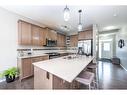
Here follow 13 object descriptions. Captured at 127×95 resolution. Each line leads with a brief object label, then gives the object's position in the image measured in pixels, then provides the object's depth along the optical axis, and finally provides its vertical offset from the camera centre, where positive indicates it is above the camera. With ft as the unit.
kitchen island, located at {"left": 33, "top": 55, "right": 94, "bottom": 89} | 3.29 -1.73
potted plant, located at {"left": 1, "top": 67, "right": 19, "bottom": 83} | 6.97 -2.82
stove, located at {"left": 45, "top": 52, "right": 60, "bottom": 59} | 11.42 -1.46
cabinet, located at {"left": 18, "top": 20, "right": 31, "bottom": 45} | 8.19 +1.81
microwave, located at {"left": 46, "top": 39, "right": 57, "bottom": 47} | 11.45 +0.80
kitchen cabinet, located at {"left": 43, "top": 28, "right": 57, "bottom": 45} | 11.13 +2.25
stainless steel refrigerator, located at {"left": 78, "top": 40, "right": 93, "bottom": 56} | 11.97 -0.01
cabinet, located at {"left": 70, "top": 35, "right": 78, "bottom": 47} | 15.81 +1.64
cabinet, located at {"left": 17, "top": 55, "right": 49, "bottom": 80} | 7.61 -2.34
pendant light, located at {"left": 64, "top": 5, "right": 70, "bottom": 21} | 4.63 +2.41
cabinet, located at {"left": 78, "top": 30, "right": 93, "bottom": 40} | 12.72 +2.40
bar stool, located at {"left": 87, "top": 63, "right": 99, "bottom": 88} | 6.97 -2.09
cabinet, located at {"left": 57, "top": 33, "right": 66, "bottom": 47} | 14.43 +1.59
